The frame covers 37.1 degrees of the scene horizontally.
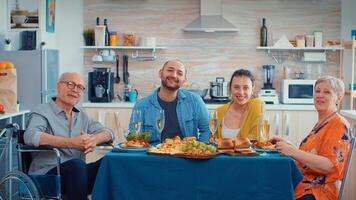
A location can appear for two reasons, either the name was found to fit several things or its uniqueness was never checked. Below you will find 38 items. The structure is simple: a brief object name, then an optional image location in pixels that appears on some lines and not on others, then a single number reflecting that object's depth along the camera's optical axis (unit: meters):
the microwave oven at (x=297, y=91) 5.93
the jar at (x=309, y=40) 6.09
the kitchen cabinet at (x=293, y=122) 5.77
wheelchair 3.10
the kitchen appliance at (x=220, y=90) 6.09
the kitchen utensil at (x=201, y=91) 6.06
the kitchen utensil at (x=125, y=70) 6.38
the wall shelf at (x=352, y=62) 5.55
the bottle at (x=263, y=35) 6.18
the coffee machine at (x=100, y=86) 6.04
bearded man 3.69
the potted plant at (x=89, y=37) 6.29
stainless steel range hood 6.03
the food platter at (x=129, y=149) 2.88
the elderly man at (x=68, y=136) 3.20
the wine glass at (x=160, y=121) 3.15
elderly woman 2.77
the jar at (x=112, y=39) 6.28
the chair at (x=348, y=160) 2.78
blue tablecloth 2.69
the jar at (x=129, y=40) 6.32
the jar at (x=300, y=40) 6.07
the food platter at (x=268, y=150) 2.86
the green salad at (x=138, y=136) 3.08
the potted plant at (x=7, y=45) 5.53
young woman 3.47
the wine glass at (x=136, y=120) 3.15
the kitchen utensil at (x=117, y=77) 6.42
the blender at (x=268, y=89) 5.99
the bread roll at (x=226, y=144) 2.79
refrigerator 5.42
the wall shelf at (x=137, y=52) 6.36
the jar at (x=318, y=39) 6.08
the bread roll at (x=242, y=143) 2.78
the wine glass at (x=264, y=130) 3.04
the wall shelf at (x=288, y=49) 6.06
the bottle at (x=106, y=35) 6.28
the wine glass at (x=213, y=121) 3.08
